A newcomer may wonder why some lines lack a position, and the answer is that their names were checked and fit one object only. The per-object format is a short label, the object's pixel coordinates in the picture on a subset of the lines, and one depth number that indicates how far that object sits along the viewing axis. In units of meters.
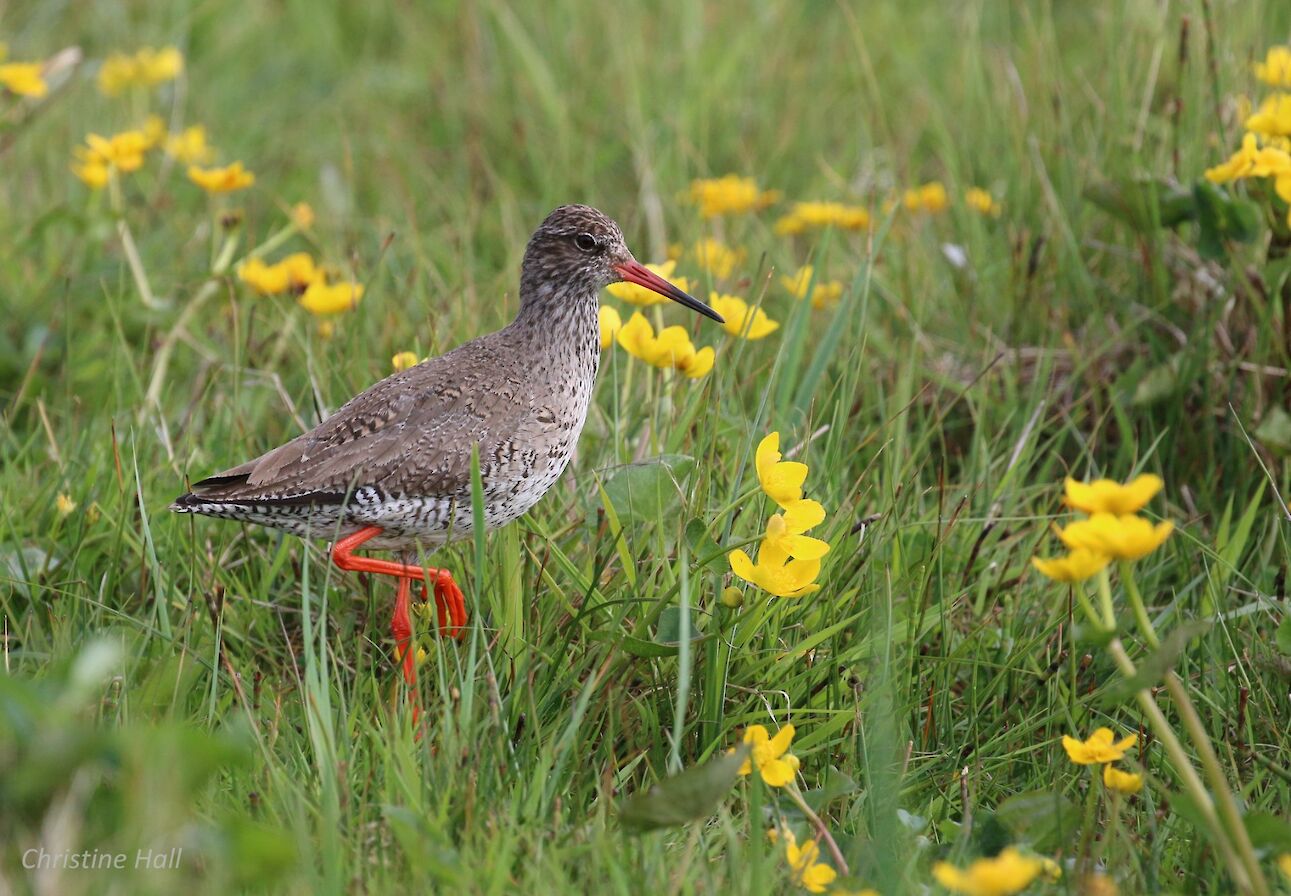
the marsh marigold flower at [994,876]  4.96
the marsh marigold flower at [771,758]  6.65
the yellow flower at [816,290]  10.55
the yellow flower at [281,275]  10.74
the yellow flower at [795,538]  7.17
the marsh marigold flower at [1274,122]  9.16
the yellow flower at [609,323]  9.55
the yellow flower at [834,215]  12.67
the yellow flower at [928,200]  13.57
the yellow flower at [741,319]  9.39
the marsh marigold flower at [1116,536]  5.41
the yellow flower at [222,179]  11.27
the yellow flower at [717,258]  12.20
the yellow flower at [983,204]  13.20
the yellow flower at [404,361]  9.79
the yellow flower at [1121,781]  6.62
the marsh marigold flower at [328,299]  10.27
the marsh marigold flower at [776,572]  7.20
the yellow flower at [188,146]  14.46
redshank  8.48
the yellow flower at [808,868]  6.23
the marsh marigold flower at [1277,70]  10.23
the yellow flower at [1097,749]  6.65
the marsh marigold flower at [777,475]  7.22
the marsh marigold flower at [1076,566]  5.58
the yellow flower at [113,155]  11.55
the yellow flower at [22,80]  11.87
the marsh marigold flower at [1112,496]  5.49
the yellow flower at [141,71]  14.98
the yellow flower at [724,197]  13.18
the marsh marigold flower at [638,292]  9.75
